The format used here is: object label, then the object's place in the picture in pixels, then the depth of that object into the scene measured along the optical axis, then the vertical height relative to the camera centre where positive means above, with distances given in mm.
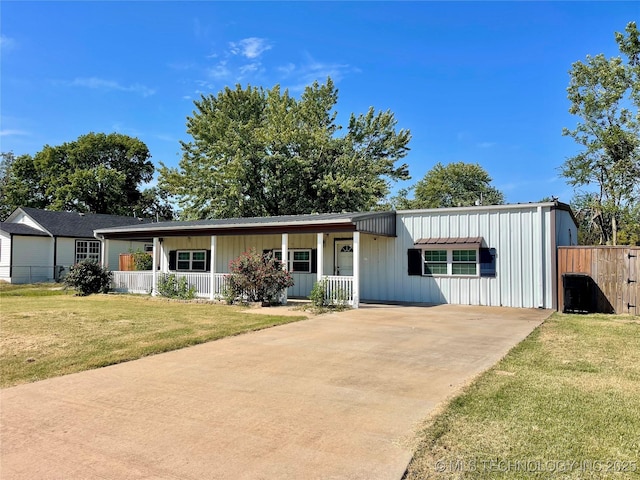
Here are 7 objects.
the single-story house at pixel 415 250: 13359 +91
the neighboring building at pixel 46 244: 24922 +624
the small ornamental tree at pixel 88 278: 18234 -1059
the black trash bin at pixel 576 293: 12328 -1209
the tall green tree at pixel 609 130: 26025 +8256
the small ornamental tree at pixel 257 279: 13953 -857
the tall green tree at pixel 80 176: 40500 +7765
